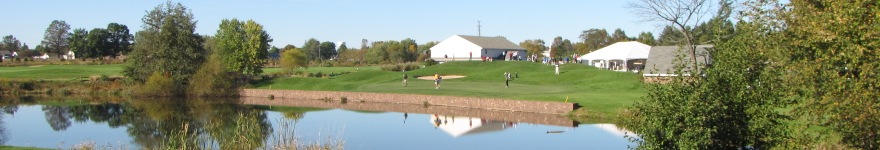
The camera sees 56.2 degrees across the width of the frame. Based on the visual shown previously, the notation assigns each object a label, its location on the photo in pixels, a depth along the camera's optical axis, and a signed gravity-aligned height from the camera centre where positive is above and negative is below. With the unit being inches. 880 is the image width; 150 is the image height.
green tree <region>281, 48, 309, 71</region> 3005.7 +8.0
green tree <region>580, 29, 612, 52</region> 5396.7 +146.3
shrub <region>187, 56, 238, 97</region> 2482.8 -61.6
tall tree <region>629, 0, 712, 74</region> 1820.9 +99.7
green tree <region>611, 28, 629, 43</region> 5423.2 +165.2
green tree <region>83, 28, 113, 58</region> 4922.2 +116.0
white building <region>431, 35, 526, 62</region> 3565.5 +50.7
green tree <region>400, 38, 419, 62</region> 4364.2 +76.9
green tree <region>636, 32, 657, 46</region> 4113.7 +119.4
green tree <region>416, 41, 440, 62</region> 5666.3 +96.0
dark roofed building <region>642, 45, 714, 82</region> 2217.5 +4.1
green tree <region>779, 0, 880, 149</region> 577.0 -5.5
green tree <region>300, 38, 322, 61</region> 6718.0 +110.3
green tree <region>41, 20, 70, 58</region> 5905.0 +174.1
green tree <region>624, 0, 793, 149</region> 598.5 -34.7
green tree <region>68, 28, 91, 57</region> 4955.7 +115.1
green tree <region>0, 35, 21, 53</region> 7326.8 +168.3
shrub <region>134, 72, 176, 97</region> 2480.3 -74.8
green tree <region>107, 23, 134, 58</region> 5137.8 +146.6
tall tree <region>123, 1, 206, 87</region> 2532.0 +37.3
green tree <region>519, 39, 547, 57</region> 5380.9 +81.6
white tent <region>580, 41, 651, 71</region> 2568.9 +15.0
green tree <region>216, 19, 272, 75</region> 2773.1 +50.4
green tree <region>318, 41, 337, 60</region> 7211.6 +99.3
